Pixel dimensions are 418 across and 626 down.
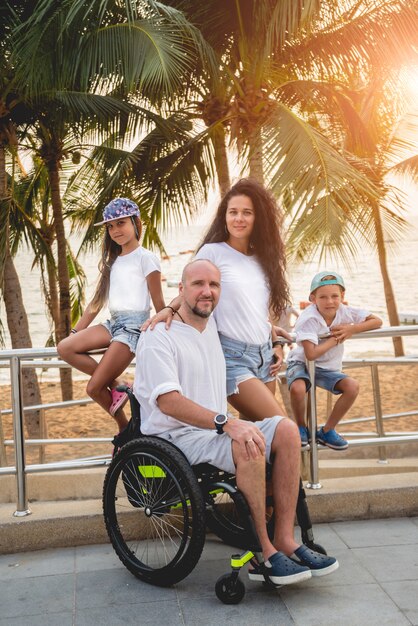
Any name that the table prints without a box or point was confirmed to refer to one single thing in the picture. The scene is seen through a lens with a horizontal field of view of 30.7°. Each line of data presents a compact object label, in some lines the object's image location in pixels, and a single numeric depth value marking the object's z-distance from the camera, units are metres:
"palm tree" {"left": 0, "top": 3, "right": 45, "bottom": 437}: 11.09
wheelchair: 3.37
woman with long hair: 3.92
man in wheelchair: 3.34
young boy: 4.42
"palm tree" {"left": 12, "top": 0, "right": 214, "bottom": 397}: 8.44
